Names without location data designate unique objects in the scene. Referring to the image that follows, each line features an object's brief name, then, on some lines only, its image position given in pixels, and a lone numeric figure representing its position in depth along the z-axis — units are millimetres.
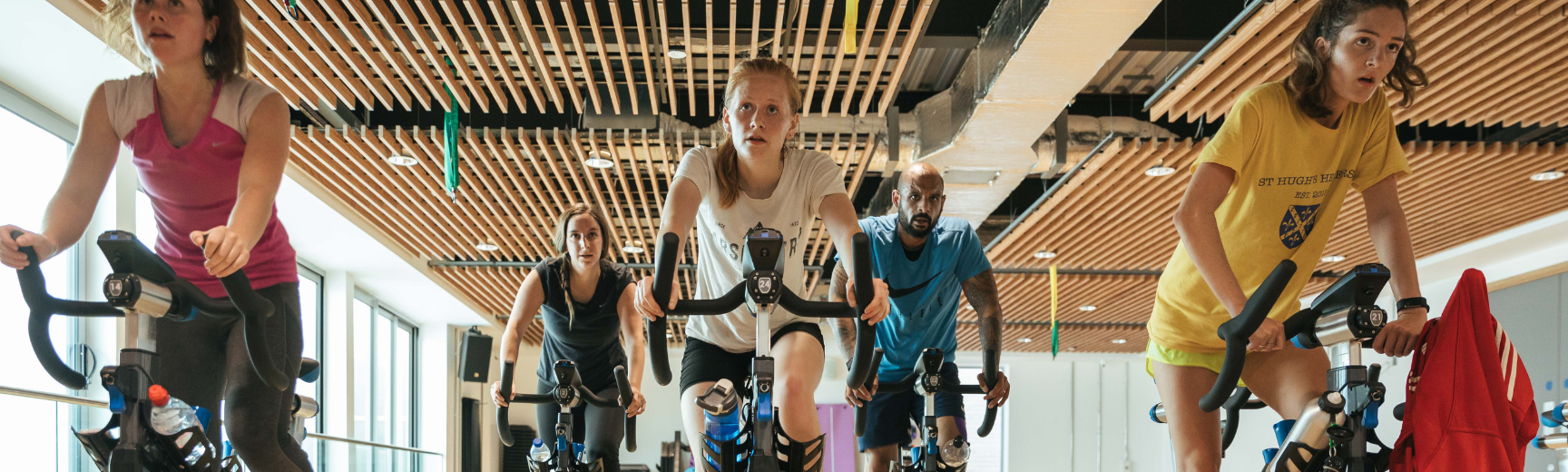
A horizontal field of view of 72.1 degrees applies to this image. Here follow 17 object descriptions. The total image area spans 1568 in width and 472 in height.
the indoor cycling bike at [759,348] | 1846
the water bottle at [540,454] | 3615
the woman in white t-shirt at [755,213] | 2301
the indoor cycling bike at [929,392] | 2861
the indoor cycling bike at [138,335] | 1646
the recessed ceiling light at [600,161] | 6820
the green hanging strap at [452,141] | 5957
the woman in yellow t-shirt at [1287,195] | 1928
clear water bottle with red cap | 1725
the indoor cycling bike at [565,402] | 3412
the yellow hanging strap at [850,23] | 2602
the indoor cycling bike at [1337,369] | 1591
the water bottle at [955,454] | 3031
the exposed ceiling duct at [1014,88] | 4668
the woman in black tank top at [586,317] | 3830
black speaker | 11180
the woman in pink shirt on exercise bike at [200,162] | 2004
